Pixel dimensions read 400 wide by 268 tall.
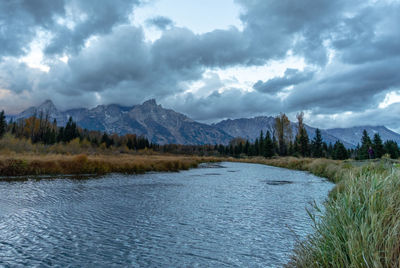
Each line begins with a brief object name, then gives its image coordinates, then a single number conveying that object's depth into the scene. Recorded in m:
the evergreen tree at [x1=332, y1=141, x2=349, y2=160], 66.55
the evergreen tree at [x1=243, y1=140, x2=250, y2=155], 119.30
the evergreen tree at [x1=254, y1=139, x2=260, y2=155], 104.69
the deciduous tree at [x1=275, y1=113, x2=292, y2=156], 82.23
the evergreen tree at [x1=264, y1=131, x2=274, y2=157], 83.00
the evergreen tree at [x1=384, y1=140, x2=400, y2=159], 72.60
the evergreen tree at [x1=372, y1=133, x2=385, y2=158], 64.50
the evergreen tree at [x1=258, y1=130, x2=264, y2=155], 98.00
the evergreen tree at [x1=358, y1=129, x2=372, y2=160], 64.43
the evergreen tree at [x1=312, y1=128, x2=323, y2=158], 77.44
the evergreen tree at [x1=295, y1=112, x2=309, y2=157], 75.19
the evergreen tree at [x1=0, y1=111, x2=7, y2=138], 81.89
